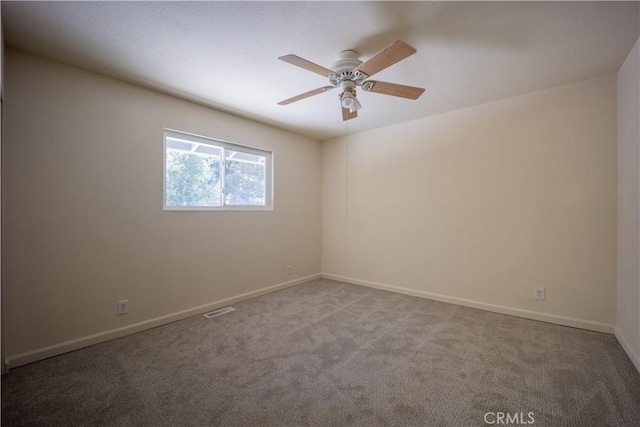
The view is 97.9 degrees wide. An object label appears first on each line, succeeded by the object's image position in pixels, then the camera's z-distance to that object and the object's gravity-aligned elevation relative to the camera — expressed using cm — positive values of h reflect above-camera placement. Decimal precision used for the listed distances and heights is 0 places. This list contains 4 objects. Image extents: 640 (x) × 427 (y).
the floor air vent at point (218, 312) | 307 -111
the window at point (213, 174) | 302 +49
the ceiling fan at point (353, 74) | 182 +103
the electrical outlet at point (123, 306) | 256 -86
